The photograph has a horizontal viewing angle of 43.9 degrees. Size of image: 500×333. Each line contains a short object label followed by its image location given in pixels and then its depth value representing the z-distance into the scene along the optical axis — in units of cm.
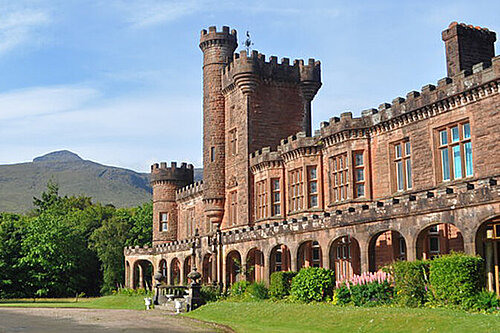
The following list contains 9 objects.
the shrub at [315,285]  2652
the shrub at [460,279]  1952
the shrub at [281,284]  2959
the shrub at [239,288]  3506
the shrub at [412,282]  2125
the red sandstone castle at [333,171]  2373
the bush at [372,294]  2277
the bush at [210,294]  3528
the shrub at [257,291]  3158
